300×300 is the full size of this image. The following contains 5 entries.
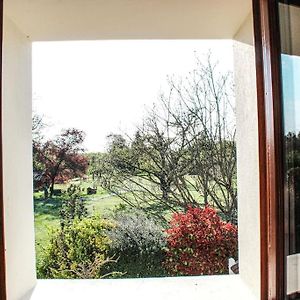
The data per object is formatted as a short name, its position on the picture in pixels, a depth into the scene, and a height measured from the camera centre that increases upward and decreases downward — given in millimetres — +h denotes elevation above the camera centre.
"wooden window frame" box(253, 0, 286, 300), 1185 +63
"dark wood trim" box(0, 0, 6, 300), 1246 -379
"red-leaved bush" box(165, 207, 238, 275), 3273 -989
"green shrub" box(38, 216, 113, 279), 3170 -1021
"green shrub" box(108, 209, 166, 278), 3264 -993
